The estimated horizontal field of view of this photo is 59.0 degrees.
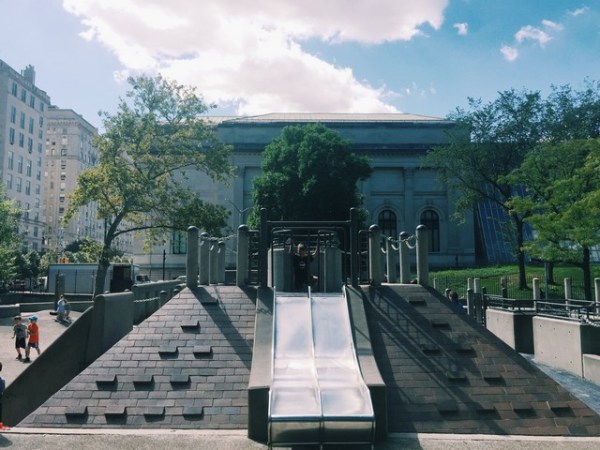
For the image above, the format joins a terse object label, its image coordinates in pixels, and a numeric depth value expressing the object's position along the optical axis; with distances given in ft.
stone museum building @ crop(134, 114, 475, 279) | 192.34
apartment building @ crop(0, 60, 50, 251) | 265.75
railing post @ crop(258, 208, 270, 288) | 40.16
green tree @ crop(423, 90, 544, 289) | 140.46
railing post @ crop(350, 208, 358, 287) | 40.60
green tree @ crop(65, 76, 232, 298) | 101.65
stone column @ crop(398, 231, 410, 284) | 43.93
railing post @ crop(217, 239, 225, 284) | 47.78
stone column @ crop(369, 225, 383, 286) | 41.60
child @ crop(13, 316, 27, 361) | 63.67
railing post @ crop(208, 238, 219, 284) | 46.96
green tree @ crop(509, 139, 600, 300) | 87.45
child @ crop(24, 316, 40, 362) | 63.98
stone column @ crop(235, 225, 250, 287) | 41.50
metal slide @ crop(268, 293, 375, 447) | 25.09
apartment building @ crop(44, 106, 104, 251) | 354.33
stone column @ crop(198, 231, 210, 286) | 43.14
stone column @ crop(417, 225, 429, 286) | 40.99
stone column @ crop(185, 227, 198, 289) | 41.32
